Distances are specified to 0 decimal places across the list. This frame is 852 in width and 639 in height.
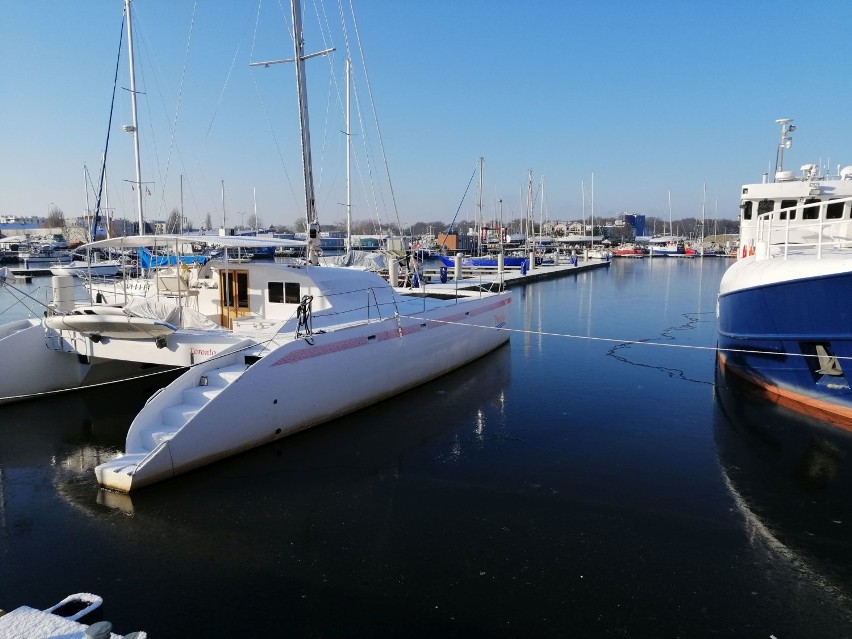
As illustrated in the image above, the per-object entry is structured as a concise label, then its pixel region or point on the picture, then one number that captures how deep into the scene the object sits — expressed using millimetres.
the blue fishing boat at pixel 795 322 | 9539
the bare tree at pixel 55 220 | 134250
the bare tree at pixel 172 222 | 49688
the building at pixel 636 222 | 167825
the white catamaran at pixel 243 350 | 7898
